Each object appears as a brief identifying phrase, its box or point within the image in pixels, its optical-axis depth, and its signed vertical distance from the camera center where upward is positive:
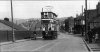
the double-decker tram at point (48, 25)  47.03 -0.47
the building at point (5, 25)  64.75 -0.61
